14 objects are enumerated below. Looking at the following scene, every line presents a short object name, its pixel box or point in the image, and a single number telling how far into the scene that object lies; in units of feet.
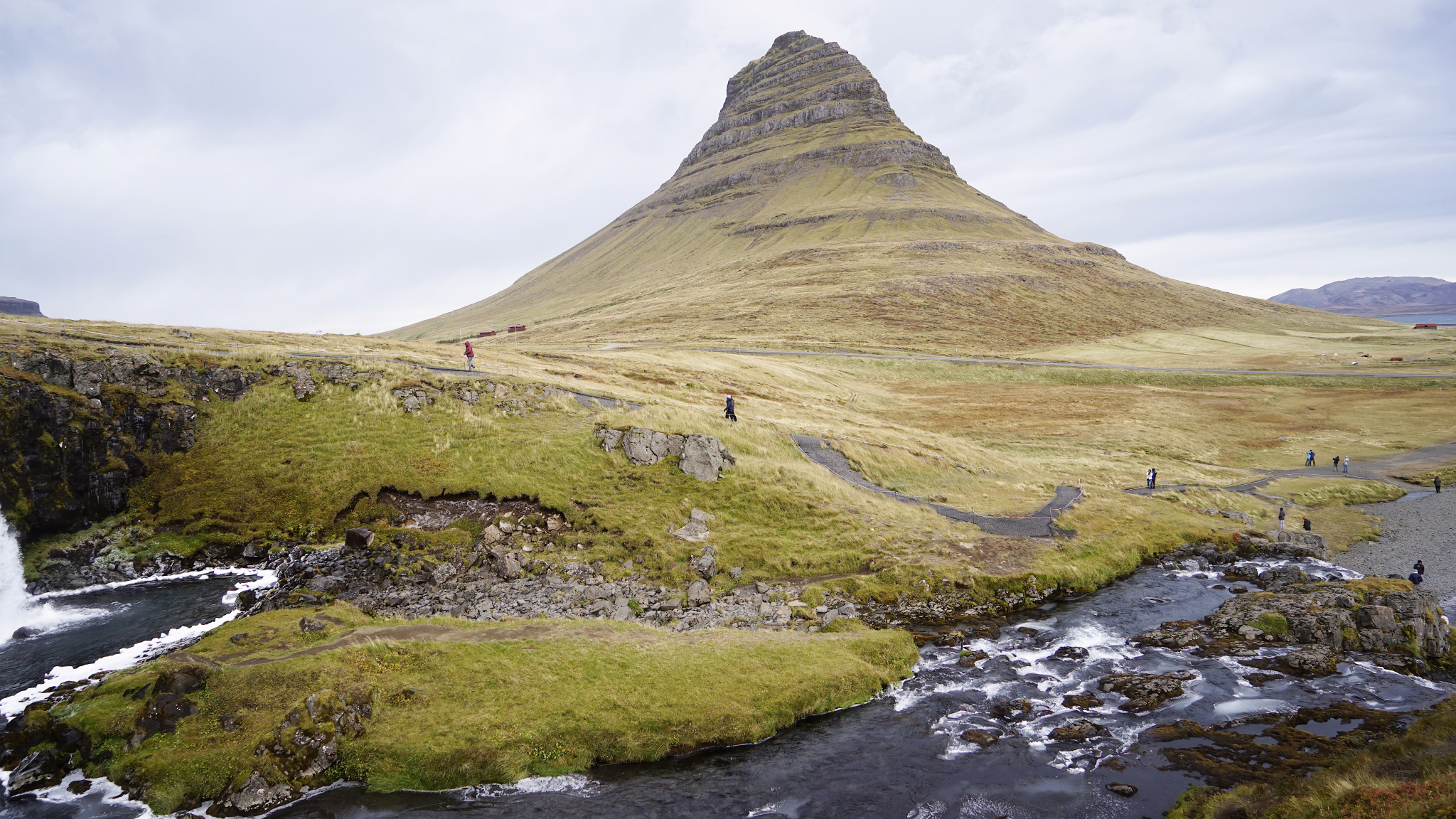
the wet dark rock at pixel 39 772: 61.93
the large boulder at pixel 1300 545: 136.56
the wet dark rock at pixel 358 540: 107.65
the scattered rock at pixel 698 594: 102.73
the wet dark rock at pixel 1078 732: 73.15
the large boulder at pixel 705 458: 132.67
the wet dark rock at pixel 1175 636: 95.61
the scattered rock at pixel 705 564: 109.40
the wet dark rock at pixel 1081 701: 79.88
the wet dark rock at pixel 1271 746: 64.28
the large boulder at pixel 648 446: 134.82
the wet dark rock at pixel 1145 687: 79.15
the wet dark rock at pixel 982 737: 72.57
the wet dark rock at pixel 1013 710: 77.71
